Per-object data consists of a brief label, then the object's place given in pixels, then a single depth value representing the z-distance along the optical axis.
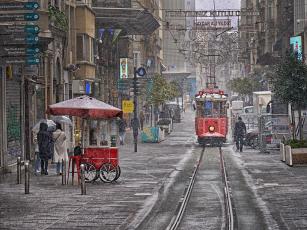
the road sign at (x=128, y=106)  48.38
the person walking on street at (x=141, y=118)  72.99
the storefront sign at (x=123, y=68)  68.88
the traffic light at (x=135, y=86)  44.31
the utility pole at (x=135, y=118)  44.22
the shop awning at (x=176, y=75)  140.88
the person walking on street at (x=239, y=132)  43.91
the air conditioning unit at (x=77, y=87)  45.88
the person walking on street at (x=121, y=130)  51.37
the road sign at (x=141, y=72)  46.86
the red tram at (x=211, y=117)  50.38
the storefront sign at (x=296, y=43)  53.97
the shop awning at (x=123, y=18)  52.75
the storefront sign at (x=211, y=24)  73.00
